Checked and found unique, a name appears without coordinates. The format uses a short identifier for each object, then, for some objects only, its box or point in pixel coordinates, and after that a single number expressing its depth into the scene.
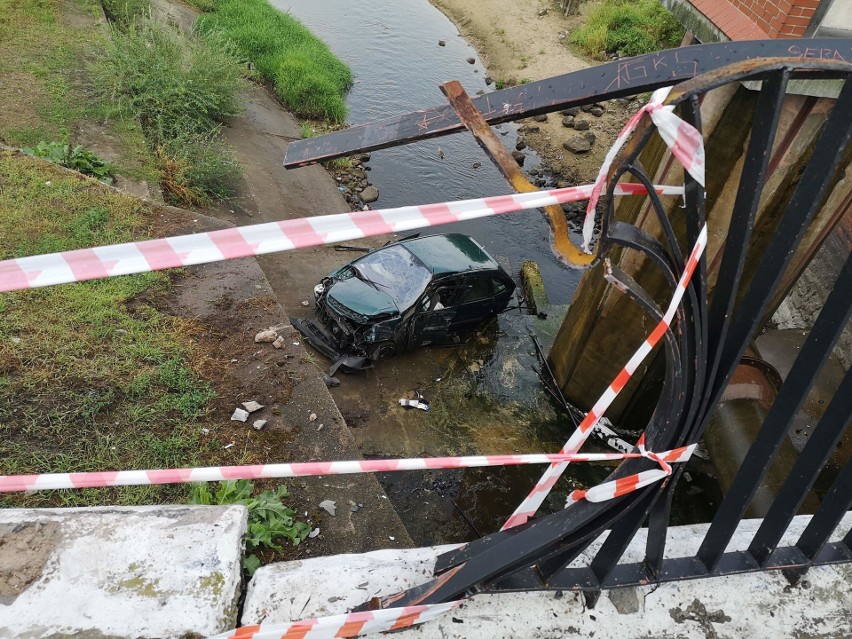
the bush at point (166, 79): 10.95
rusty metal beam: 1.97
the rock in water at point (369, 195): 13.75
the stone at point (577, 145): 16.09
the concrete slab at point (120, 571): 2.36
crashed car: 8.39
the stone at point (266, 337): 6.04
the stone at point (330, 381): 8.13
